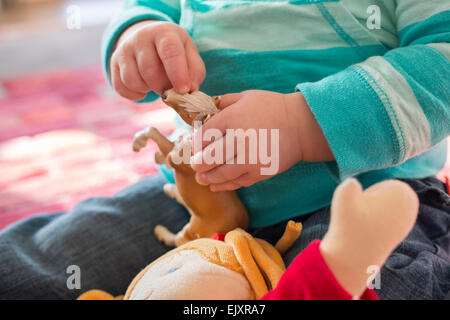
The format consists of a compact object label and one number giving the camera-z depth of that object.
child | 0.42
